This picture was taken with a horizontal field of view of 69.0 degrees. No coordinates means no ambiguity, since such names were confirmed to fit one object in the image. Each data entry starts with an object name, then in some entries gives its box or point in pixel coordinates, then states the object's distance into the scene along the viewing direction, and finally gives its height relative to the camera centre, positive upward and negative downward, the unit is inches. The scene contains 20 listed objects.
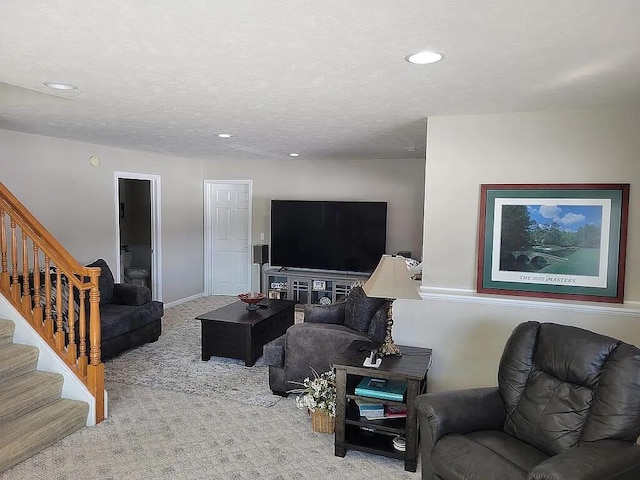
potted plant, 129.3 -51.0
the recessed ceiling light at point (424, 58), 82.3 +29.8
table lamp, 118.3 -15.7
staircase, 115.8 -53.2
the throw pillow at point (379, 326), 141.9 -32.3
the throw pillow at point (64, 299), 169.9 -32.5
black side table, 114.1 -48.3
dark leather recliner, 81.1 -38.9
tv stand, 274.5 -39.0
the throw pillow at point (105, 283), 203.9 -29.8
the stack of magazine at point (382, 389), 115.8 -42.8
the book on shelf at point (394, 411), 119.7 -49.6
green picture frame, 130.2 -4.6
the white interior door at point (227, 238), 310.0 -13.1
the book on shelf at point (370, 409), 121.3 -49.3
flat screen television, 271.7 -8.5
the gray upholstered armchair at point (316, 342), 147.9 -39.5
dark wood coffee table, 181.9 -45.8
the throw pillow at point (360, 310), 151.3 -29.3
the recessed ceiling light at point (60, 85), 107.2 +30.3
